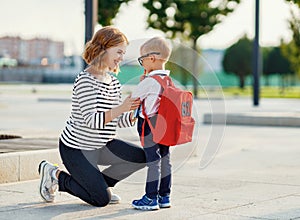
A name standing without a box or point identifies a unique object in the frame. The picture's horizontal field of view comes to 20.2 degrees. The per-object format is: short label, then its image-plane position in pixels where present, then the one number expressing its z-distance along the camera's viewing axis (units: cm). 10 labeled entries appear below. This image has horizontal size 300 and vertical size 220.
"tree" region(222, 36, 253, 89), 6306
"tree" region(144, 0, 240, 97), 3866
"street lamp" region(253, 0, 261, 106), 2517
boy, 660
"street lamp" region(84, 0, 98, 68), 1227
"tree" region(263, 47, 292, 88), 6819
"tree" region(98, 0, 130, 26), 2972
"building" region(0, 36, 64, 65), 7400
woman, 669
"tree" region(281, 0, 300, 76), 3700
